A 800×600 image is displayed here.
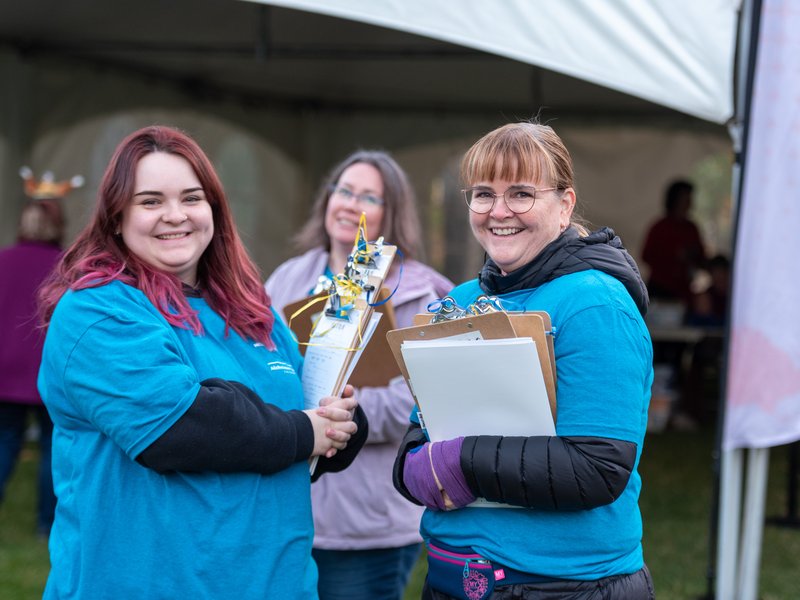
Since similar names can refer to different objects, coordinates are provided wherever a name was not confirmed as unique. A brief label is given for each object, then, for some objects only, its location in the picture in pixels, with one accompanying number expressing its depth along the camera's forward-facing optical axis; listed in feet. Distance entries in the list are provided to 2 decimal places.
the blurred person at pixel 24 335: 14.94
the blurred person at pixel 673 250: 27.94
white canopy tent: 11.61
